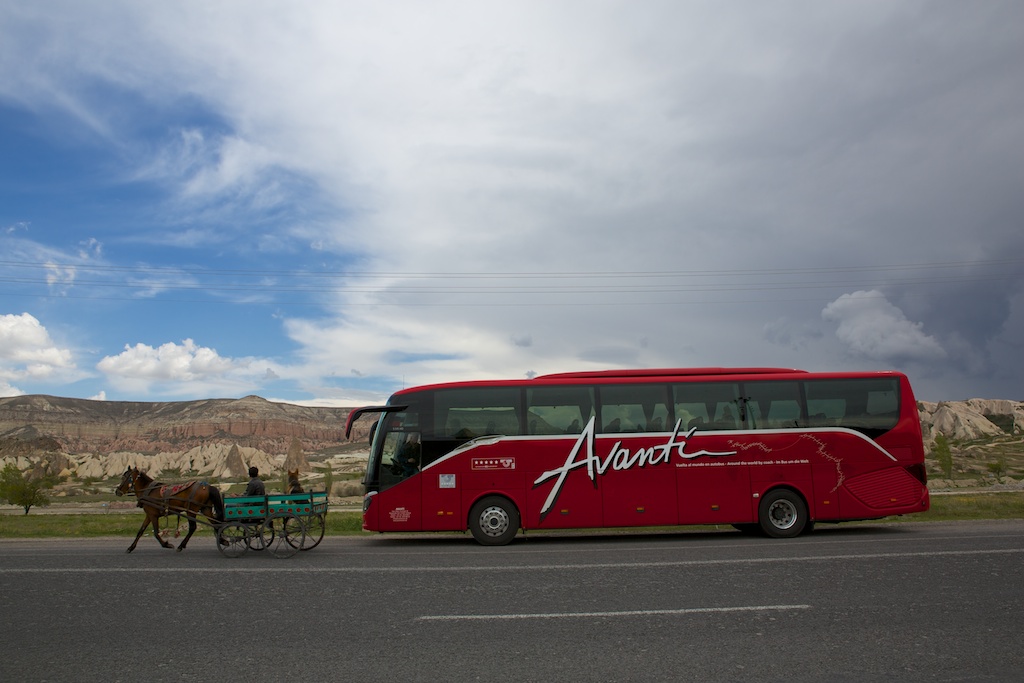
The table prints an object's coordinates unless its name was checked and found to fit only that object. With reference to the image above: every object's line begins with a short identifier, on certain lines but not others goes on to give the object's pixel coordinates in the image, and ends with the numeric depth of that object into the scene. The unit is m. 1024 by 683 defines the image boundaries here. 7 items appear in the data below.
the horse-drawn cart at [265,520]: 14.52
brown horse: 15.41
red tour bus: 17.00
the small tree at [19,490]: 44.50
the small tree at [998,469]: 58.28
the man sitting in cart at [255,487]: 15.34
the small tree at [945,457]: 58.69
